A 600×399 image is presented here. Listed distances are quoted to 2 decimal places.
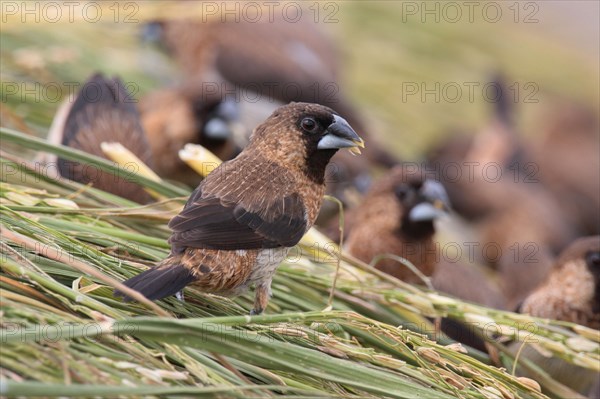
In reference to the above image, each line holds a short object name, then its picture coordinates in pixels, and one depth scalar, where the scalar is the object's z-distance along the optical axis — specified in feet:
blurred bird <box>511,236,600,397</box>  32.83
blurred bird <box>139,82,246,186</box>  42.75
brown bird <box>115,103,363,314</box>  22.34
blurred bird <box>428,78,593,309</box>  50.28
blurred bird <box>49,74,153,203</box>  31.99
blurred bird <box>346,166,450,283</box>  35.22
